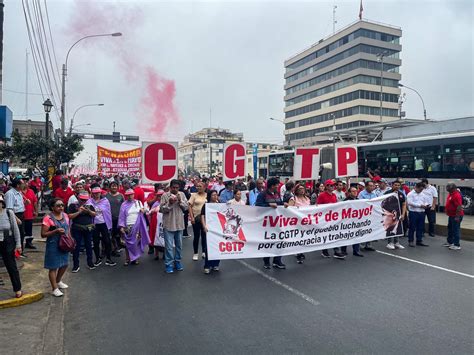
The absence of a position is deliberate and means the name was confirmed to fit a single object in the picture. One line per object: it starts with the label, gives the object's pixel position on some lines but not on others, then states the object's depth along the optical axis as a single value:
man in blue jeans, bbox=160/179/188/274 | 6.84
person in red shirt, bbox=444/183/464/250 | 8.80
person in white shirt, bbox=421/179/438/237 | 9.74
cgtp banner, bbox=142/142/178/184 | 7.95
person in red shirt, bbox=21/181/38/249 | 8.80
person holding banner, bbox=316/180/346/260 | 8.18
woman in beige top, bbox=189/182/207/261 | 7.66
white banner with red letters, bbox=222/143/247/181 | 10.24
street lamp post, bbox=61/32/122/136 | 21.58
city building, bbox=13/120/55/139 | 63.94
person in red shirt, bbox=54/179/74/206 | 8.77
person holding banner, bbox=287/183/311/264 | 7.71
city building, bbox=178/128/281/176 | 85.51
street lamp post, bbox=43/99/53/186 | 16.31
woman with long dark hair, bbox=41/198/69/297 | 5.55
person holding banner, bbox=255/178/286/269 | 7.19
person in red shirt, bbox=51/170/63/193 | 10.87
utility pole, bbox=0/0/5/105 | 7.70
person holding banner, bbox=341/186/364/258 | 8.23
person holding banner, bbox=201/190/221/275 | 6.77
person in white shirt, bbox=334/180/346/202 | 9.63
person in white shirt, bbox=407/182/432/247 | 9.34
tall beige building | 66.12
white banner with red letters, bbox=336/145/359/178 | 11.12
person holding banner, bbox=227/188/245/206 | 7.48
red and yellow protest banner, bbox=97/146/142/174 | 20.61
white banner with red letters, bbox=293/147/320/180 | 10.84
